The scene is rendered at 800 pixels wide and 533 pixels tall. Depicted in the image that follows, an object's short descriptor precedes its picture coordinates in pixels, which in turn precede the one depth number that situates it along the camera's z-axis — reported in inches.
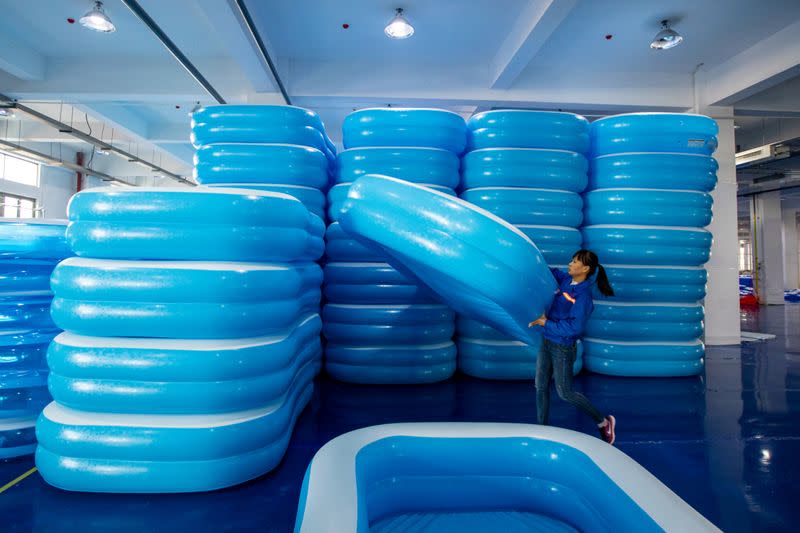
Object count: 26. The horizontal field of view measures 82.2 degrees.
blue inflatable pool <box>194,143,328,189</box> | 127.4
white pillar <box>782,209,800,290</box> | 588.4
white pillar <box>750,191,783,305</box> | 478.3
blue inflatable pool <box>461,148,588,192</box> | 139.6
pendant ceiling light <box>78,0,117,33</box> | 170.1
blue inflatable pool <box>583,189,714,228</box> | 146.4
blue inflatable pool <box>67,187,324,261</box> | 70.9
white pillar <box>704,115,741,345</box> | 217.3
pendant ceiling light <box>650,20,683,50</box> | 179.9
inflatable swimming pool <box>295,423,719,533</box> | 58.9
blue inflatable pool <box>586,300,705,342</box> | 148.3
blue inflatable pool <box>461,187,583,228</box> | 138.5
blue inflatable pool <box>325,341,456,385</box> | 132.0
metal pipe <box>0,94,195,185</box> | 247.6
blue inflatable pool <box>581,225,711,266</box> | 146.7
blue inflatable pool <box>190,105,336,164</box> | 127.6
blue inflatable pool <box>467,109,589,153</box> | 139.2
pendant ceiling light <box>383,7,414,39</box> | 174.4
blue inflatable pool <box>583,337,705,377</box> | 147.1
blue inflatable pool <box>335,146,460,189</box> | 134.3
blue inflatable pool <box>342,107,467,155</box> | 133.8
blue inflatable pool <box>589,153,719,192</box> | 147.0
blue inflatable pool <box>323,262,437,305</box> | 133.1
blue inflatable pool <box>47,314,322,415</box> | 69.2
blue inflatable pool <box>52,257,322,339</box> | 69.7
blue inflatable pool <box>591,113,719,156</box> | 146.3
